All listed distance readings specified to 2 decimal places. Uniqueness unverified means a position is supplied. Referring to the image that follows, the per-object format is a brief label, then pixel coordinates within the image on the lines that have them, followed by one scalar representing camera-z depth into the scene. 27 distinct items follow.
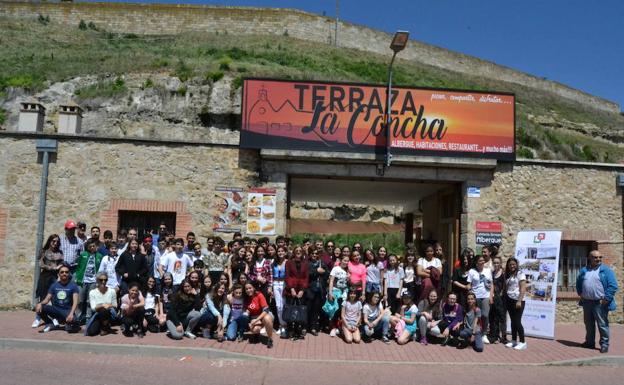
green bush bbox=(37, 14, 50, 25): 40.56
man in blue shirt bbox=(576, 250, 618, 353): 8.30
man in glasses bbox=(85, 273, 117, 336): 8.05
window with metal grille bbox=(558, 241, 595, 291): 11.88
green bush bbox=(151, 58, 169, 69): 27.98
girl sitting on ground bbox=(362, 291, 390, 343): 8.66
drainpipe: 10.79
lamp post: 10.41
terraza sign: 11.40
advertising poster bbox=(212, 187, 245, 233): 11.27
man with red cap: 9.17
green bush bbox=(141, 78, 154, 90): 25.26
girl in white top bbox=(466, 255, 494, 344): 8.87
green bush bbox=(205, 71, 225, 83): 25.53
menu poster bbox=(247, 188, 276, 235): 11.31
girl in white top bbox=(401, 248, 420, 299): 9.25
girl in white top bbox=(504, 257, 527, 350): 8.65
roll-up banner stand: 9.38
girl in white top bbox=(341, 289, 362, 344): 8.61
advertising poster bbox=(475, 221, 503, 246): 11.55
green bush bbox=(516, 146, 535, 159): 25.95
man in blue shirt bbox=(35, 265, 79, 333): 8.33
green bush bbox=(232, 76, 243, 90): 24.89
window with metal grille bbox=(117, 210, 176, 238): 11.33
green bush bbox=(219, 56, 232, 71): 27.03
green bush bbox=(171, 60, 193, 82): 25.90
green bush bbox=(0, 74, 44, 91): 25.78
